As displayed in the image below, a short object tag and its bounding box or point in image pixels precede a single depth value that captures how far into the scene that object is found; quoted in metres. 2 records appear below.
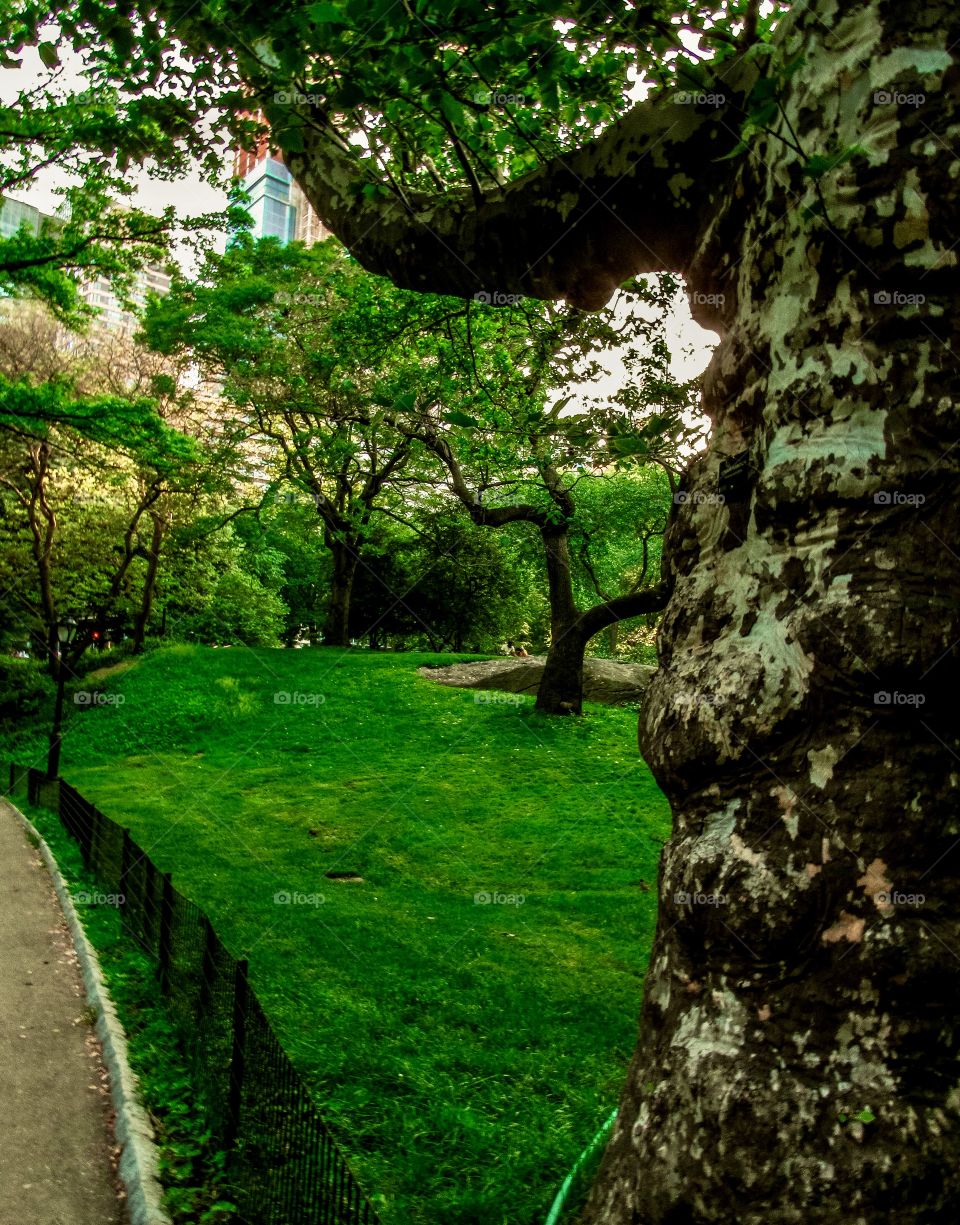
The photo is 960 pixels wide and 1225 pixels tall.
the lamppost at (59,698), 16.72
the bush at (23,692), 26.86
